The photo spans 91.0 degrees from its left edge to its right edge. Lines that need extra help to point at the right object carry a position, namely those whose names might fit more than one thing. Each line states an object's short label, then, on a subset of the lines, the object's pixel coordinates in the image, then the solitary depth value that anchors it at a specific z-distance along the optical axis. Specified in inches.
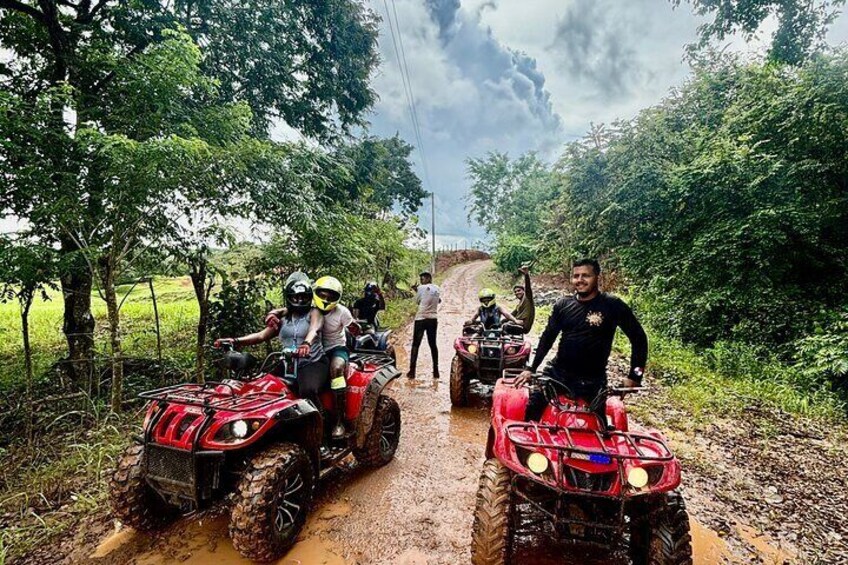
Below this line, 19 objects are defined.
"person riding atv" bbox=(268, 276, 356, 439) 153.3
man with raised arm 279.7
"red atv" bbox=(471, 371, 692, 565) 94.0
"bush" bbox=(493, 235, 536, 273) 1182.9
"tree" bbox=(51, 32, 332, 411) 175.5
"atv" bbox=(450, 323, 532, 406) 239.5
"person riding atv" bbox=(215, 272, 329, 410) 145.7
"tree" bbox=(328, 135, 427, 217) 447.9
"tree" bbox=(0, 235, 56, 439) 171.1
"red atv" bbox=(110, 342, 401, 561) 108.6
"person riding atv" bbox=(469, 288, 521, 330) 284.5
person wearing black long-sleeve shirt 124.0
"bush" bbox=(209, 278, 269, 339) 289.7
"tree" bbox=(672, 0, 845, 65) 310.8
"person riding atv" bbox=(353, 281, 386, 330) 317.4
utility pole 1137.9
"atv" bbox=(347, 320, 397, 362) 250.4
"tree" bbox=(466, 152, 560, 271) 1217.4
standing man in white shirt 305.1
